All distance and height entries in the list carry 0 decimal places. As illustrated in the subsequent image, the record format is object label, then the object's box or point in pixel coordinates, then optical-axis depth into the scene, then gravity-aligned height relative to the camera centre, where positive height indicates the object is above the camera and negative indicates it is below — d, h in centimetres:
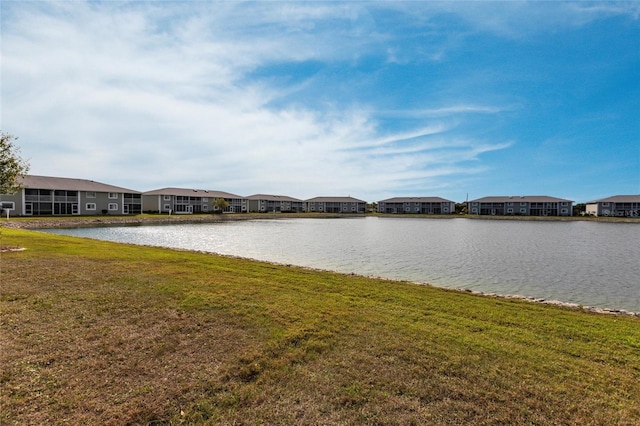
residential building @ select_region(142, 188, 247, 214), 7799 +130
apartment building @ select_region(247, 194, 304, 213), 11044 +98
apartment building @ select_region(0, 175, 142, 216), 5122 +105
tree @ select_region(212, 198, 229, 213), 8500 +24
